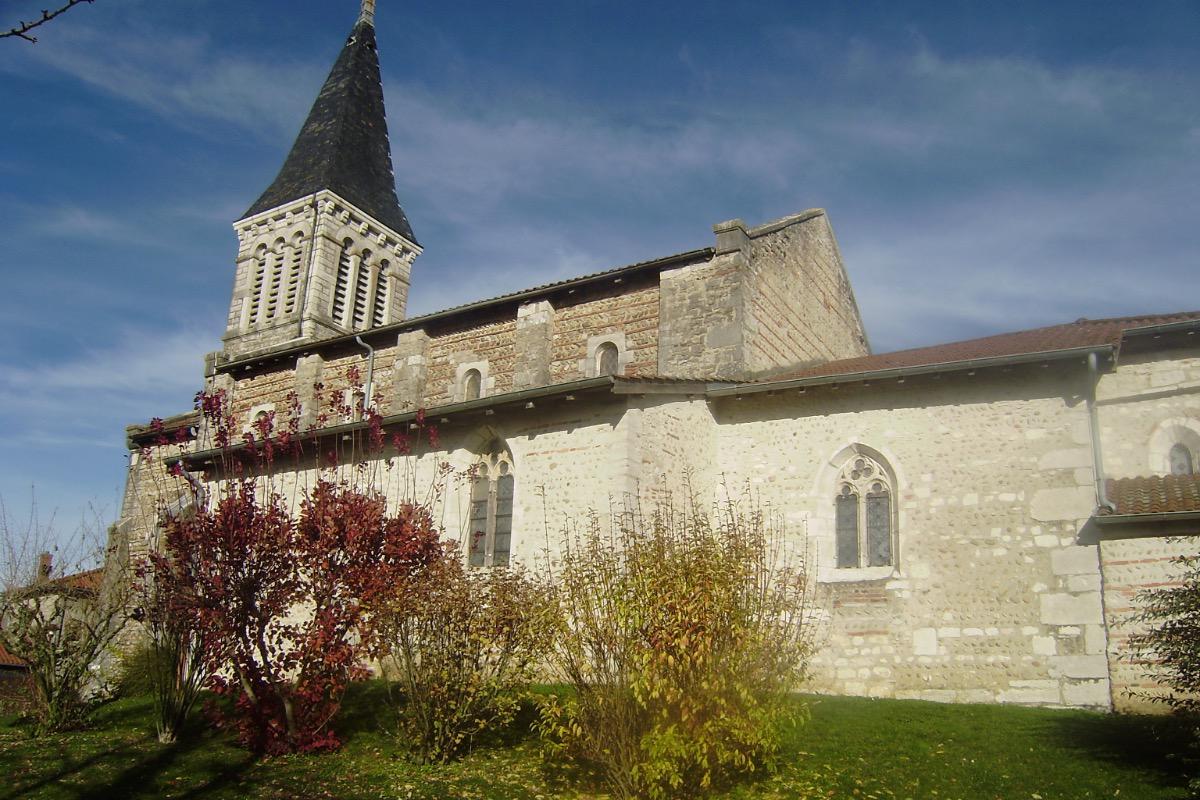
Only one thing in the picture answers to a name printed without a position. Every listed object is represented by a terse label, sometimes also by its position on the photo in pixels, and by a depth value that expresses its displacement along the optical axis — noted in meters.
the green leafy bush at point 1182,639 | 8.27
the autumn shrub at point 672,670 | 8.09
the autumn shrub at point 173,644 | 10.69
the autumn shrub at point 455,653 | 9.77
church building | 11.31
